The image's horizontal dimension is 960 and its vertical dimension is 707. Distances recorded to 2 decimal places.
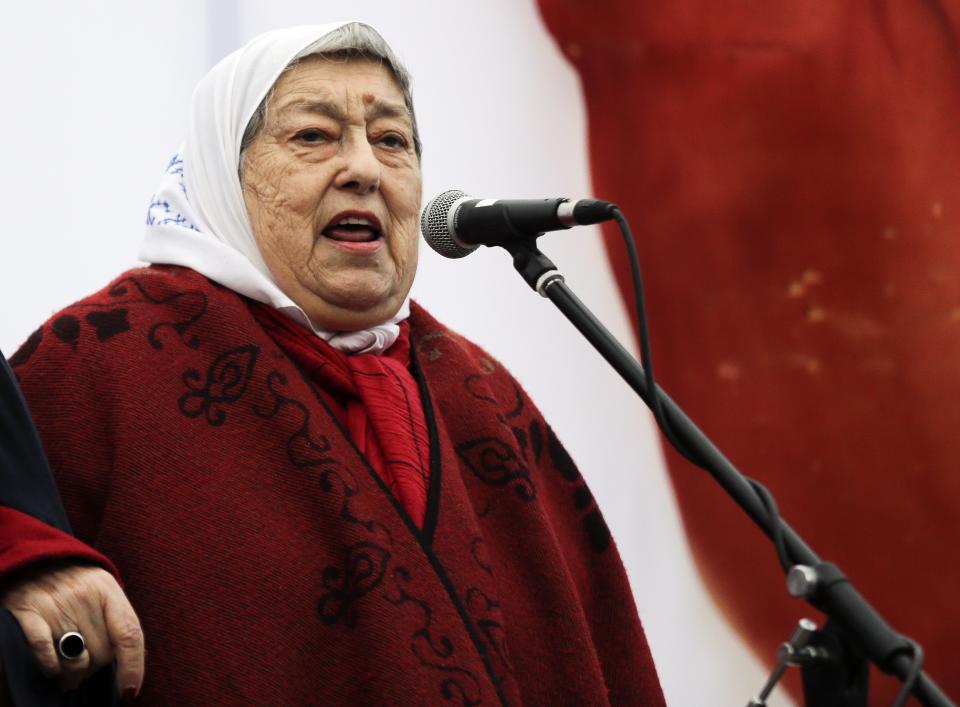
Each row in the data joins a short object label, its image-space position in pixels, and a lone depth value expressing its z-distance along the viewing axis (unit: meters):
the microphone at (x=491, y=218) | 3.70
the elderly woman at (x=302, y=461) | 3.76
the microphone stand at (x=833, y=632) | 3.54
